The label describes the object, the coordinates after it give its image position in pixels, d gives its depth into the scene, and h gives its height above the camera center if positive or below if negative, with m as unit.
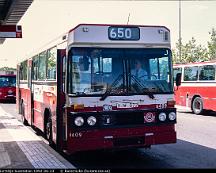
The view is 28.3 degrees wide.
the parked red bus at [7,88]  34.88 -0.80
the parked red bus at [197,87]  20.23 -0.53
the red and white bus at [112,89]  8.53 -0.24
